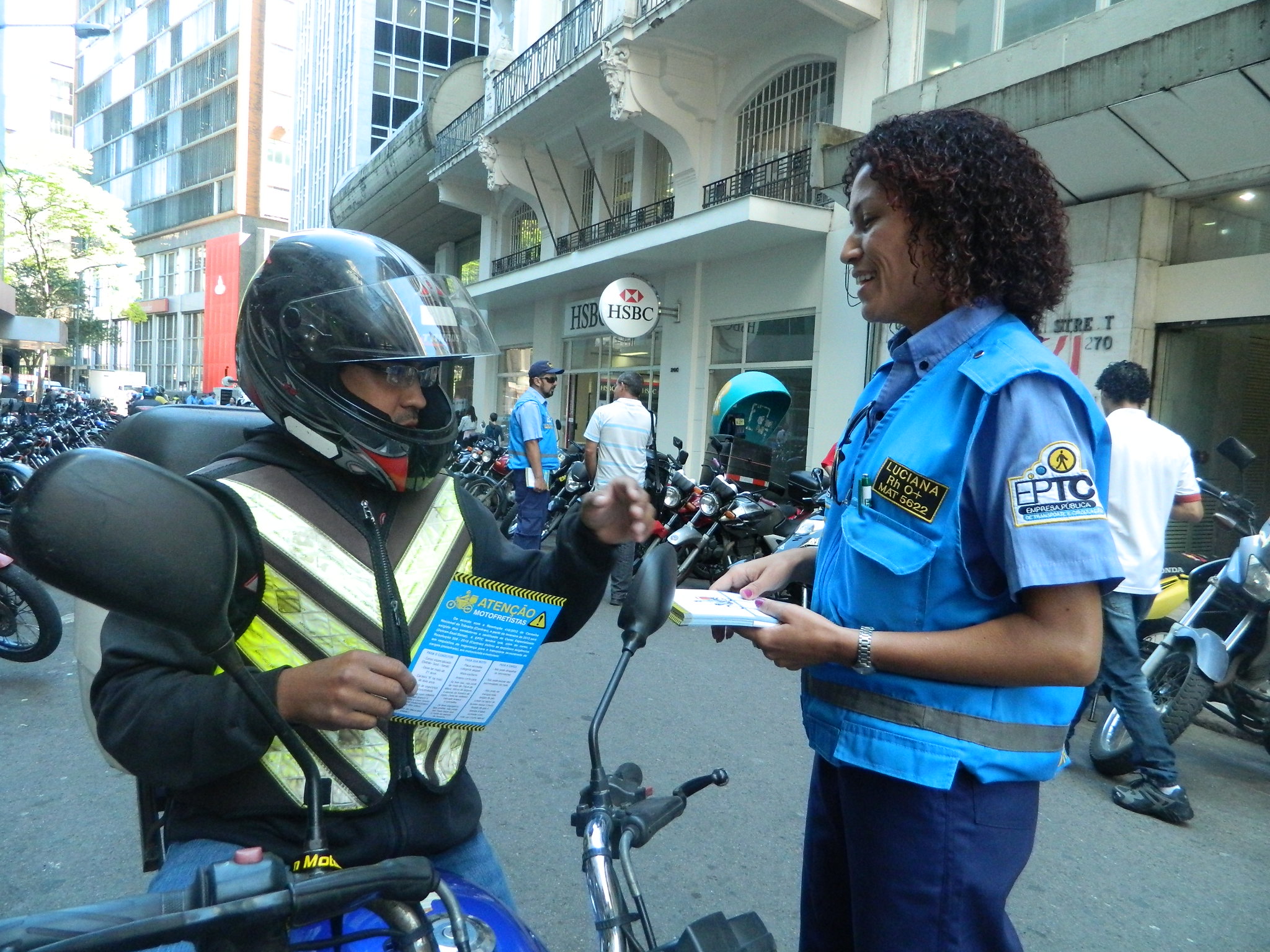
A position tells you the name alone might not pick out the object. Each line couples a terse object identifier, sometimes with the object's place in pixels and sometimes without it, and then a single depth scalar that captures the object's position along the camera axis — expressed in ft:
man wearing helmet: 3.87
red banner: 171.94
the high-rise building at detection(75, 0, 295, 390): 176.65
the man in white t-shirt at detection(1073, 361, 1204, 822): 12.25
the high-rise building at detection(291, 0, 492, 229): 105.70
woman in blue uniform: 4.15
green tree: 130.62
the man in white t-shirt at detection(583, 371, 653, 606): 24.14
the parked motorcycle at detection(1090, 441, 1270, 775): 12.96
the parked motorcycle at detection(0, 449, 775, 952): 2.35
